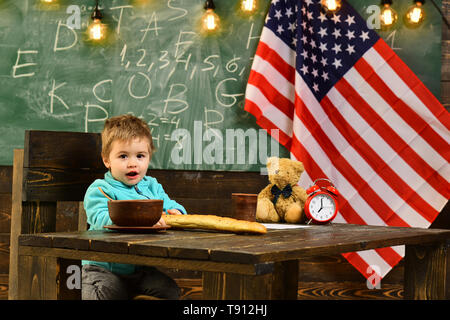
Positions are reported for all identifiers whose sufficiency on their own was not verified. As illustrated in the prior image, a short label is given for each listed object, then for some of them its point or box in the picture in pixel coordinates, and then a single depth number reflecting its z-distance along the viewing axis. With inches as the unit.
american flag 133.0
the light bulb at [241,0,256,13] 141.4
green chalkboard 143.6
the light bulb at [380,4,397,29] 137.6
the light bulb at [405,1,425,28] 137.5
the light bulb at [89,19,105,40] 143.6
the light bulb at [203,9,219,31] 141.9
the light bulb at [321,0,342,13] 136.4
